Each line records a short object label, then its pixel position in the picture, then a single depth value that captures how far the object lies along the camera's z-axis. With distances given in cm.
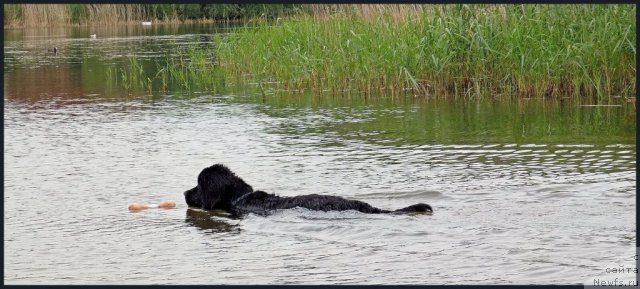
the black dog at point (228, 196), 1787
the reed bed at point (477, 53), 3008
